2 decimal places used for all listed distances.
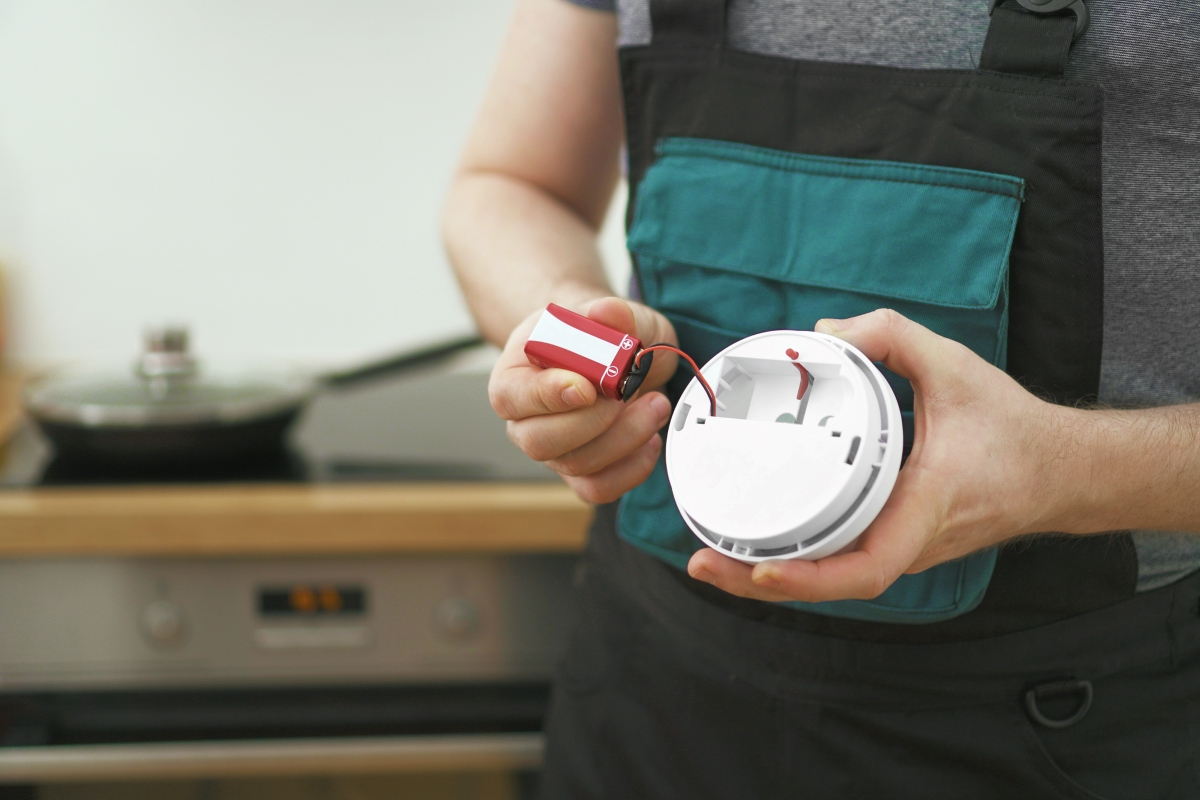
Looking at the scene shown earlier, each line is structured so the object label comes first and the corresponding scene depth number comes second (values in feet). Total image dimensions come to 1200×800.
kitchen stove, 3.17
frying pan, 3.23
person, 1.47
